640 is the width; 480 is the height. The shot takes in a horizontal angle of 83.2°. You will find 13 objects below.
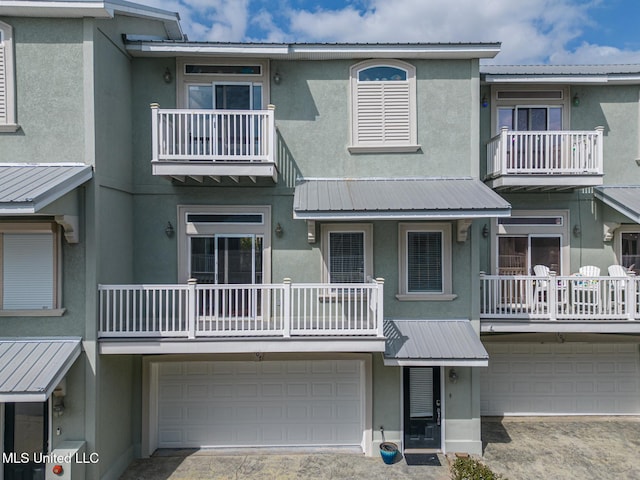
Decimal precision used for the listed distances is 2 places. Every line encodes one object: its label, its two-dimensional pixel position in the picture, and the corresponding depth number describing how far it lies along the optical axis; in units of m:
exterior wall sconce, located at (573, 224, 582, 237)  9.34
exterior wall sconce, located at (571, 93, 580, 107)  9.49
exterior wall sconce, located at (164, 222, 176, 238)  8.34
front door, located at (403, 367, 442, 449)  8.38
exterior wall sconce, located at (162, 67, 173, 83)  8.38
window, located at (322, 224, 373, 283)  8.41
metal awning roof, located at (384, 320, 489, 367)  7.32
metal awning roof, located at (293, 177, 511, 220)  7.14
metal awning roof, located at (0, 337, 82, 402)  5.85
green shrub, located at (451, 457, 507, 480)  5.74
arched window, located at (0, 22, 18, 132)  6.93
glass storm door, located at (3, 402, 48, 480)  7.02
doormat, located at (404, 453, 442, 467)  7.95
